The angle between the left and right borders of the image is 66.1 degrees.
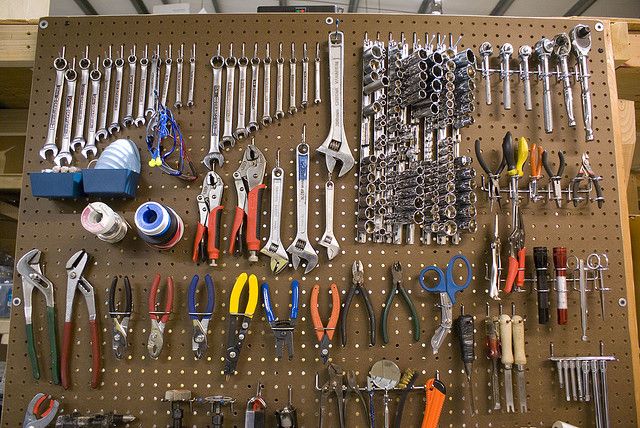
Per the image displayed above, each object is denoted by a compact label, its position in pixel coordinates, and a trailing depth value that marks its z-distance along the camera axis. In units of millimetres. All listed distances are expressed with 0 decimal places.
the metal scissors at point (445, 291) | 1744
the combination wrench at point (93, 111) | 1874
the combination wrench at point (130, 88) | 1892
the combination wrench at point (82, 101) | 1880
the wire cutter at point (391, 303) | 1748
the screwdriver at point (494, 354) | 1721
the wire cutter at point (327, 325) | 1721
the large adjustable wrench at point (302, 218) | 1789
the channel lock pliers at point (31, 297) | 1716
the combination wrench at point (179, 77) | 1899
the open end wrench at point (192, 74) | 1899
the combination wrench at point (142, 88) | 1893
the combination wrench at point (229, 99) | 1867
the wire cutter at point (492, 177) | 1831
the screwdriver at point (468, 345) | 1725
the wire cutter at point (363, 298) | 1734
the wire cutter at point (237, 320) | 1706
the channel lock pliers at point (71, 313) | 1721
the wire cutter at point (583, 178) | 1838
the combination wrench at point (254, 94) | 1878
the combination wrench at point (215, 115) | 1852
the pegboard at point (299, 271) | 1747
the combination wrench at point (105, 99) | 1891
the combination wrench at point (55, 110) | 1873
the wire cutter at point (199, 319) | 1715
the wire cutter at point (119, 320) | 1714
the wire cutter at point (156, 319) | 1722
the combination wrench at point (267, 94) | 1880
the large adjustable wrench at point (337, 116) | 1837
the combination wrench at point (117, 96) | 1893
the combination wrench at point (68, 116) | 1865
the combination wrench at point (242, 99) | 1872
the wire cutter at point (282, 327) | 1720
